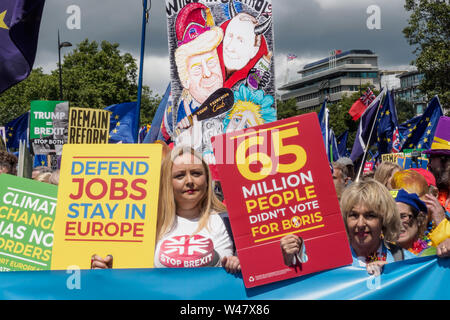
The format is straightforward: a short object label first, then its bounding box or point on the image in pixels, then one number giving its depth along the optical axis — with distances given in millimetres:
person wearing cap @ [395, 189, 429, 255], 3930
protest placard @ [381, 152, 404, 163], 9859
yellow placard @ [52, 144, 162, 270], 3441
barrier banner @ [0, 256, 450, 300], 3264
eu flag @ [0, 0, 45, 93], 4957
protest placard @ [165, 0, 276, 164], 6336
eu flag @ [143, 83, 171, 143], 8935
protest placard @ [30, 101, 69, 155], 11055
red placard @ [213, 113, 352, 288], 3170
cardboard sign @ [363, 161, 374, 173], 12231
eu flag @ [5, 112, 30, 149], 16547
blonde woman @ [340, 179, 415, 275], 3410
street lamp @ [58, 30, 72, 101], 24294
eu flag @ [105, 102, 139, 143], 12547
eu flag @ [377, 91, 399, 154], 11148
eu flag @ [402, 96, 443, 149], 10719
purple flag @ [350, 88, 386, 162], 7652
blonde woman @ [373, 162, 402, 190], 6000
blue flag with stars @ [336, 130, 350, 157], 17578
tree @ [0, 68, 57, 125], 45562
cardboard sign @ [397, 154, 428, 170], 9426
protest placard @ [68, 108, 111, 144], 8539
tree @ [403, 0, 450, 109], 22969
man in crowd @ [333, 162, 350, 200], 7539
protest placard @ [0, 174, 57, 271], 3605
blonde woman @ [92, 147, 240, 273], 3426
